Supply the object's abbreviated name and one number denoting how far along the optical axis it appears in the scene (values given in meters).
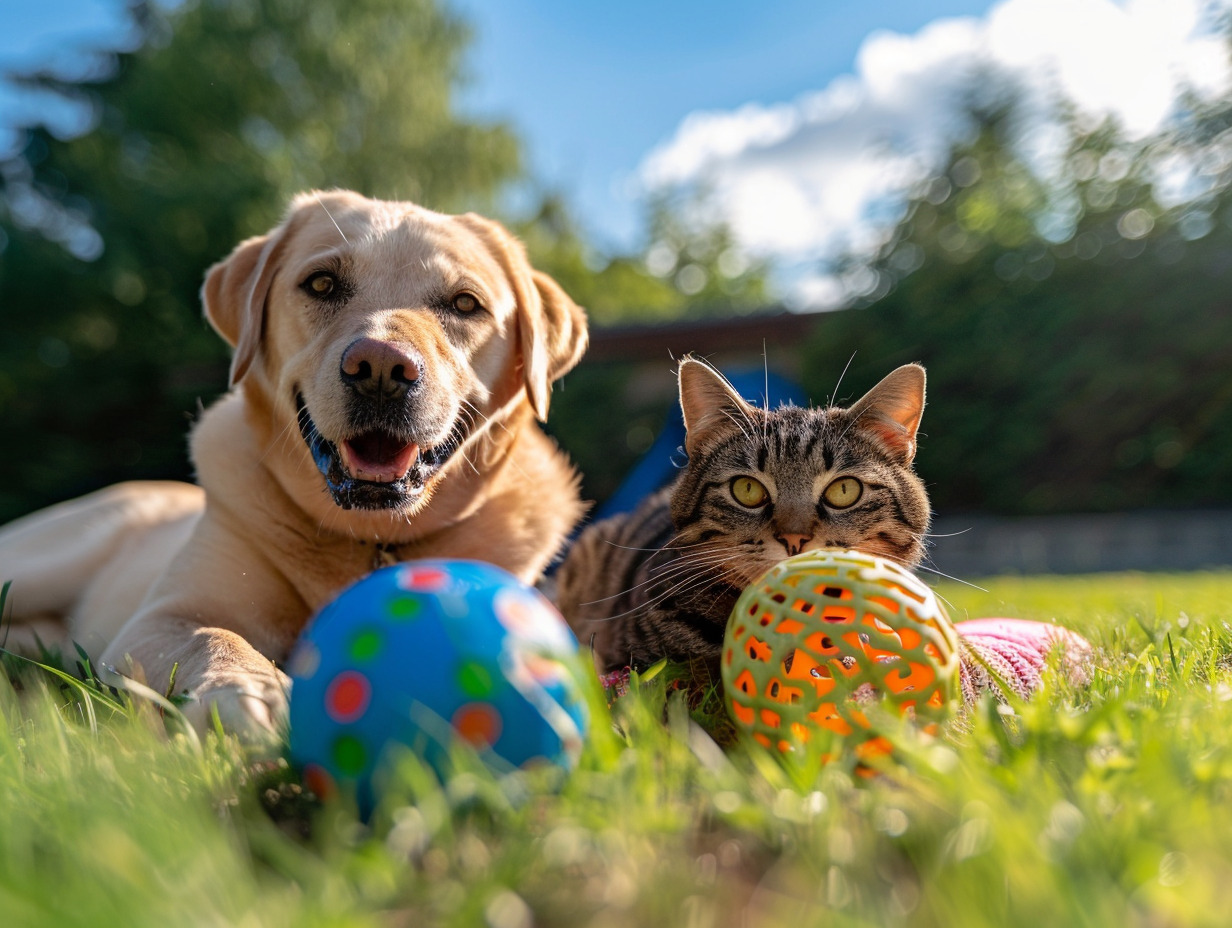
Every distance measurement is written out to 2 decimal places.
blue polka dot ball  0.32
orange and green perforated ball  0.37
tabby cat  0.50
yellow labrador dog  0.51
